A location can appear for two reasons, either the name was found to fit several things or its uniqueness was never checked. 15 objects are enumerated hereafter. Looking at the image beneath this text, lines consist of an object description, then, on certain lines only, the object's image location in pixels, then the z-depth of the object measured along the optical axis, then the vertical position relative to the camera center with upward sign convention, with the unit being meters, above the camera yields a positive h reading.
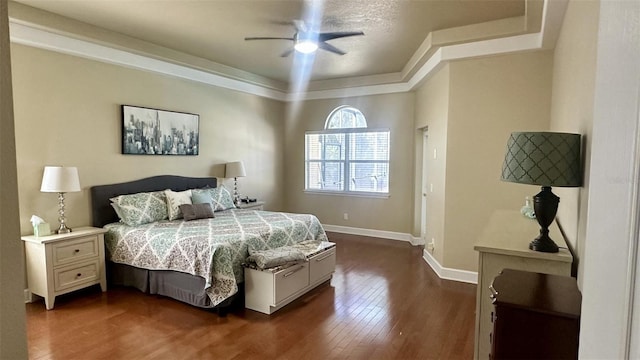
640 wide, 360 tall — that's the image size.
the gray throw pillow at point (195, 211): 4.47 -0.67
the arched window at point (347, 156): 6.67 +0.07
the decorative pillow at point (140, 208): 4.10 -0.58
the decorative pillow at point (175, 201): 4.47 -0.54
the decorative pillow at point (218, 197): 4.88 -0.55
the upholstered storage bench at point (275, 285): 3.31 -1.22
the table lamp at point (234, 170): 5.88 -0.18
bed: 3.28 -0.88
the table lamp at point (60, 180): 3.52 -0.22
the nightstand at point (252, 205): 5.91 -0.78
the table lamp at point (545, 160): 1.80 +0.00
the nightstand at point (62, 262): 3.40 -1.03
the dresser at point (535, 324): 1.35 -0.63
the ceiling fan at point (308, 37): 3.71 +1.28
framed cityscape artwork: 4.52 +0.37
